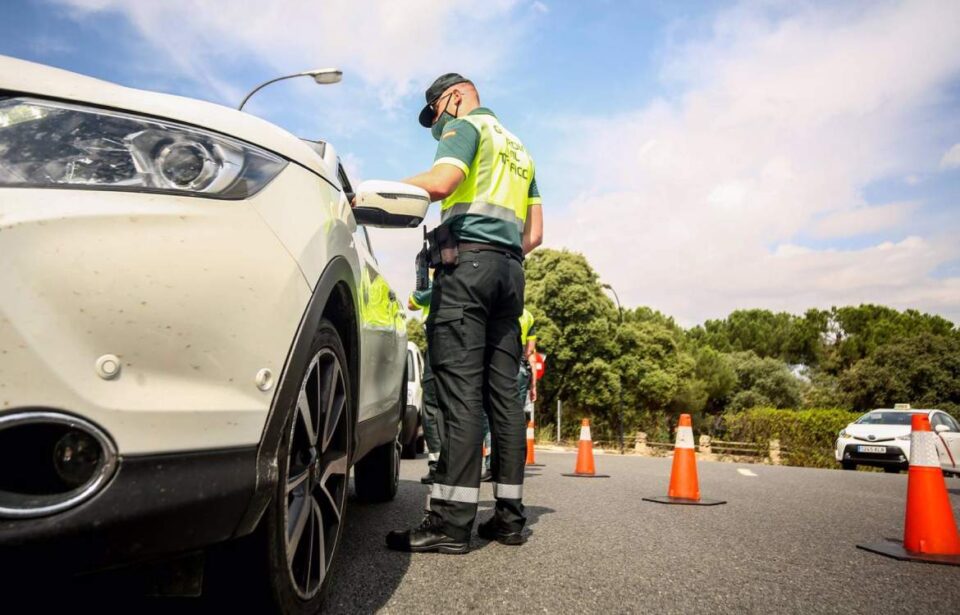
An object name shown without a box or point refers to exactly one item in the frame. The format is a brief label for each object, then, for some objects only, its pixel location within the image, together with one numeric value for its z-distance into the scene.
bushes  28.69
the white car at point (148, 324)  1.35
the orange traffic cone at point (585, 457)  8.39
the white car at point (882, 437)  15.85
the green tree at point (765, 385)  54.88
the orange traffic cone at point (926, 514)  3.57
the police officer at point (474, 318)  3.17
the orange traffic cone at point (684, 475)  5.68
